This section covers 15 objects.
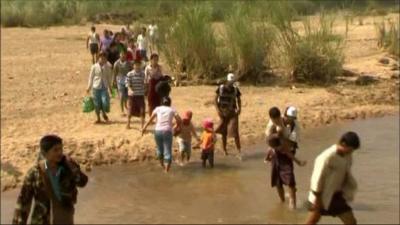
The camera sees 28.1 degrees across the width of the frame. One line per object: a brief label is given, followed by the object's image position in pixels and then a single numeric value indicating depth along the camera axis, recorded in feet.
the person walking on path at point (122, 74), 49.47
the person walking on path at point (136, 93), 45.29
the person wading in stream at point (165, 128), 37.60
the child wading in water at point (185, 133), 39.00
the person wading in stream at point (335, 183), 24.43
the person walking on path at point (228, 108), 40.80
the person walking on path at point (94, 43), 79.56
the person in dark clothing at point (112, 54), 62.34
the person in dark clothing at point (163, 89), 39.91
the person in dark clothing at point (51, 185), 21.54
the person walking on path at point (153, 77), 44.09
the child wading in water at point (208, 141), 38.88
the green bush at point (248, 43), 66.49
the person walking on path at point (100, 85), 47.39
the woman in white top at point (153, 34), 71.87
